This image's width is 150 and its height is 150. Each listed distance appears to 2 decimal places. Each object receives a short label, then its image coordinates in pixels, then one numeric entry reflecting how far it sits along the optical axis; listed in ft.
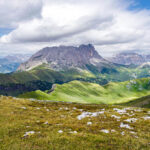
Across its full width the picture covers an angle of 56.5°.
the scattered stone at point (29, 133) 59.43
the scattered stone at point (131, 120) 90.07
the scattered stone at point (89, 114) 103.65
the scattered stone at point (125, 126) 75.19
